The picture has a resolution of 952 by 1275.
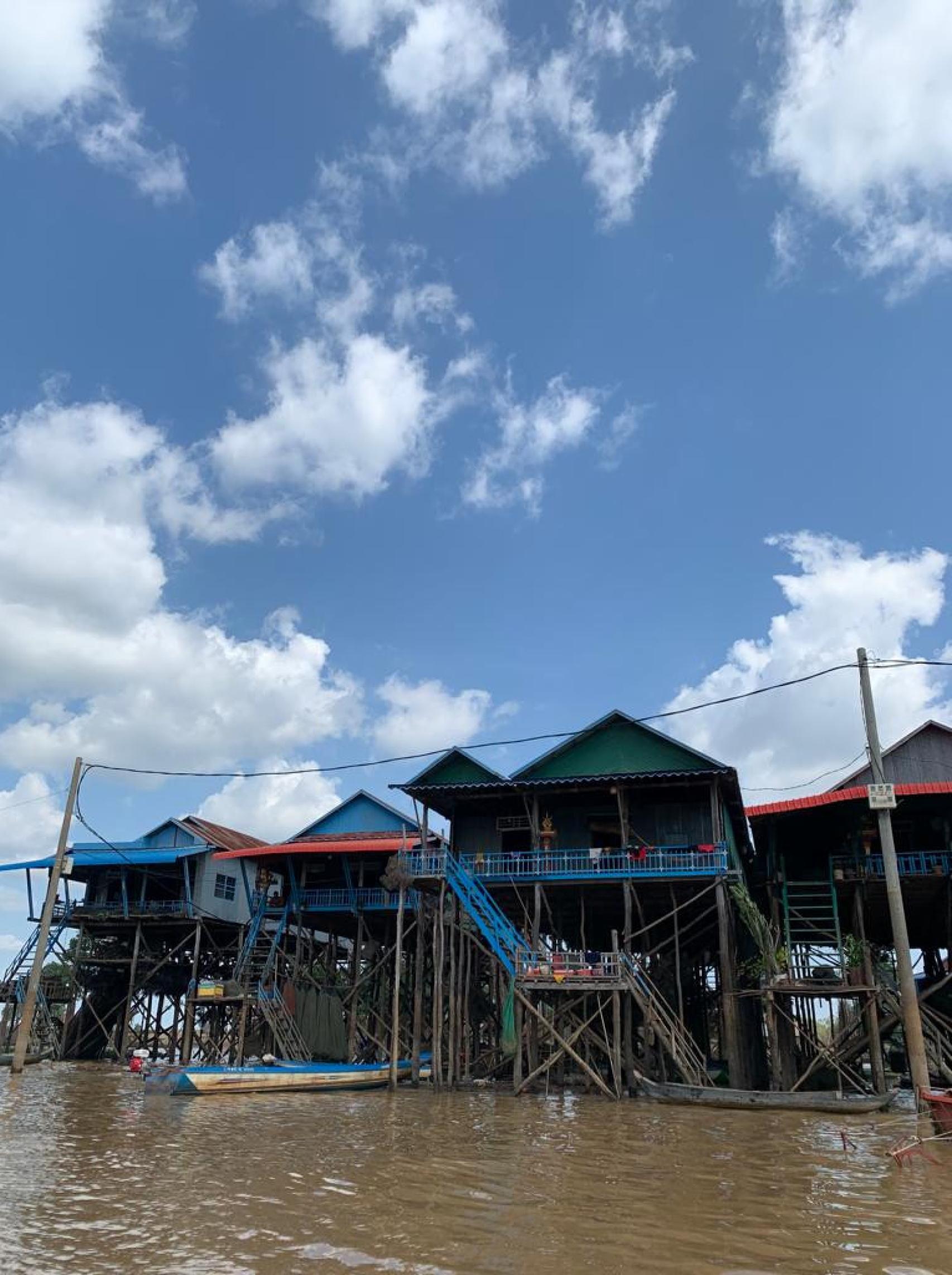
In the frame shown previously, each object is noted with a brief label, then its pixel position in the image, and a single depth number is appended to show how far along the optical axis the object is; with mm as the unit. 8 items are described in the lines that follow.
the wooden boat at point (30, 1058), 34312
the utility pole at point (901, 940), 15781
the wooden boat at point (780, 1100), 19562
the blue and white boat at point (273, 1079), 22000
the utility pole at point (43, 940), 26312
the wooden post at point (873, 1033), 22625
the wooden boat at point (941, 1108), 14422
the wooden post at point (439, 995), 24406
